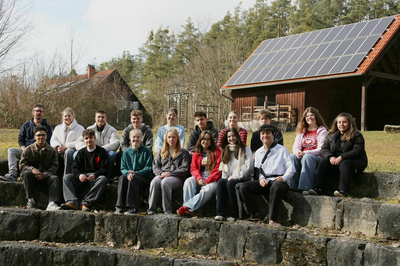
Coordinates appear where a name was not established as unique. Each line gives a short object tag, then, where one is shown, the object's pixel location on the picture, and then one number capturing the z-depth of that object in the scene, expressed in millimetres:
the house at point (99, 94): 21656
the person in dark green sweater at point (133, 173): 6035
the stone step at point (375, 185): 6000
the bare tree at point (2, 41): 13859
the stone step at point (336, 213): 4977
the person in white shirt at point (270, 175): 5488
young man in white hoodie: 7020
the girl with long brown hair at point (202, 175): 5801
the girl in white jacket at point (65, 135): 7035
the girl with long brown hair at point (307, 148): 5965
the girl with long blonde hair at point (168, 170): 5977
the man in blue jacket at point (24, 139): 6941
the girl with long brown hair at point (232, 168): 5707
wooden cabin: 17297
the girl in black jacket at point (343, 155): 5789
